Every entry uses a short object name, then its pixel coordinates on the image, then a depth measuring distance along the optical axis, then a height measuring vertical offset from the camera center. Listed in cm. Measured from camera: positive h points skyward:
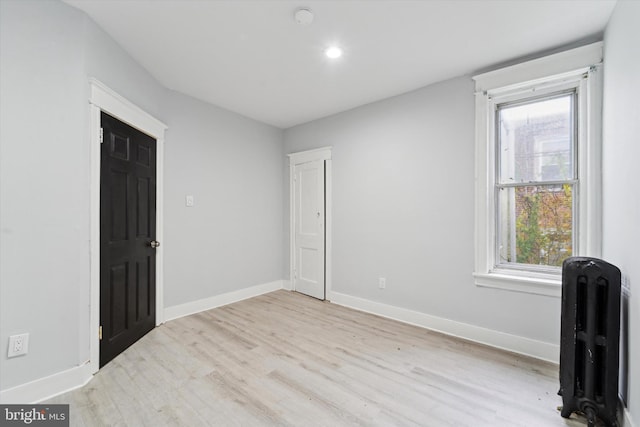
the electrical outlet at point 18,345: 174 -83
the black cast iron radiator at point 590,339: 162 -74
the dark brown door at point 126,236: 230 -22
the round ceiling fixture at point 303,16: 196 +140
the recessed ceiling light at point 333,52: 242 +142
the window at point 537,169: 224 +41
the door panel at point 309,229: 418 -24
